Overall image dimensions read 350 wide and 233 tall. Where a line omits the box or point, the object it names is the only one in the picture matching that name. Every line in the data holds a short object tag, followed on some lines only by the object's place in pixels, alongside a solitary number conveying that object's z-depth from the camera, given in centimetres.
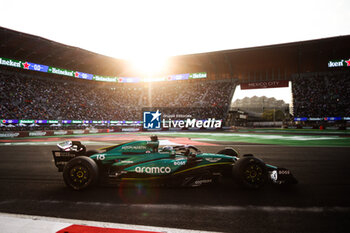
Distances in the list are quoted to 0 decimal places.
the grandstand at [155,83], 3208
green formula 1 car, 428
